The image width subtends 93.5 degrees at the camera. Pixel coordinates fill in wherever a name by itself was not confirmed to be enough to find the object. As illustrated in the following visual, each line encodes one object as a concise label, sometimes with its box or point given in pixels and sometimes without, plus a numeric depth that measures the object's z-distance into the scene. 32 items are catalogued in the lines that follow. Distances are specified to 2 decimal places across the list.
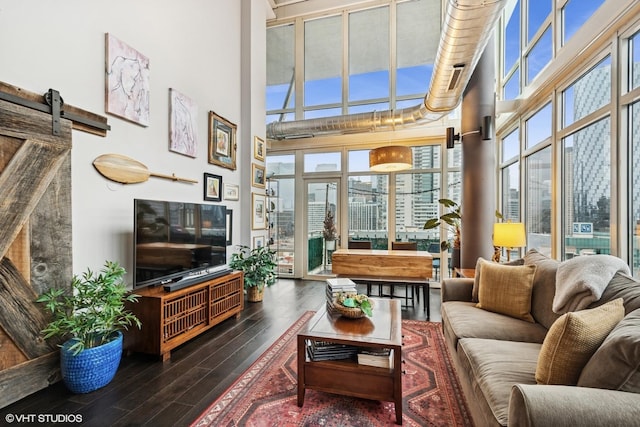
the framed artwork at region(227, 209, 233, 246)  4.48
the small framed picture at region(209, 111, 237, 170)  4.12
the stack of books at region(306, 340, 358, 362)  2.04
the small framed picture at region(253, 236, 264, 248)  4.91
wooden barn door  2.02
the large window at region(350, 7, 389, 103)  5.94
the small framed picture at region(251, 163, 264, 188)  4.88
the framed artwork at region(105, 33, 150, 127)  2.72
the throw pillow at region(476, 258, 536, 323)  2.44
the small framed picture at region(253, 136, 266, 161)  4.93
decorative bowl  2.26
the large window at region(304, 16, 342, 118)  6.17
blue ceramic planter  2.11
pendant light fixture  3.89
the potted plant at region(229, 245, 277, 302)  4.44
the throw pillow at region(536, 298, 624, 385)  1.29
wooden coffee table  1.86
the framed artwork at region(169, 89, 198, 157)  3.43
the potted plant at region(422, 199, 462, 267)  4.89
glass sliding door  6.16
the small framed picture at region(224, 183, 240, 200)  4.45
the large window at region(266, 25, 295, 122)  6.40
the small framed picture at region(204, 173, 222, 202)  4.02
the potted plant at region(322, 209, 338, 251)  6.11
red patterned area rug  1.87
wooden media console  2.64
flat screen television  2.76
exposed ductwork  2.41
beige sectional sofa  1.04
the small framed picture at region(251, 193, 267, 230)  4.85
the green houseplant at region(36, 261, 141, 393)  2.12
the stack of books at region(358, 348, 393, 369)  1.93
